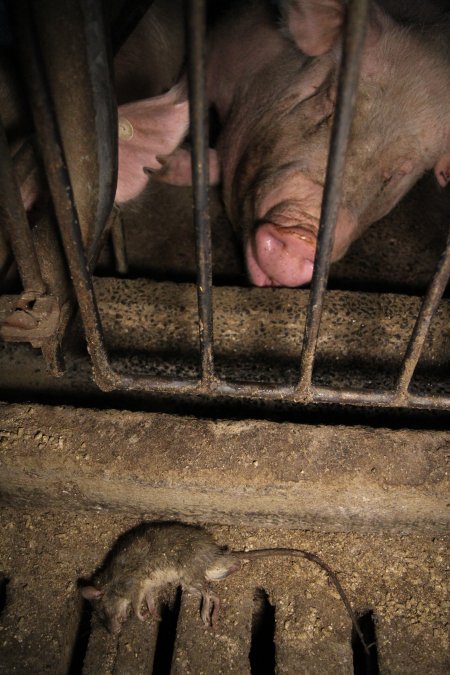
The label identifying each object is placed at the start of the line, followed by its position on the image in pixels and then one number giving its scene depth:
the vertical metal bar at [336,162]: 0.87
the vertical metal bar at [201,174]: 0.91
